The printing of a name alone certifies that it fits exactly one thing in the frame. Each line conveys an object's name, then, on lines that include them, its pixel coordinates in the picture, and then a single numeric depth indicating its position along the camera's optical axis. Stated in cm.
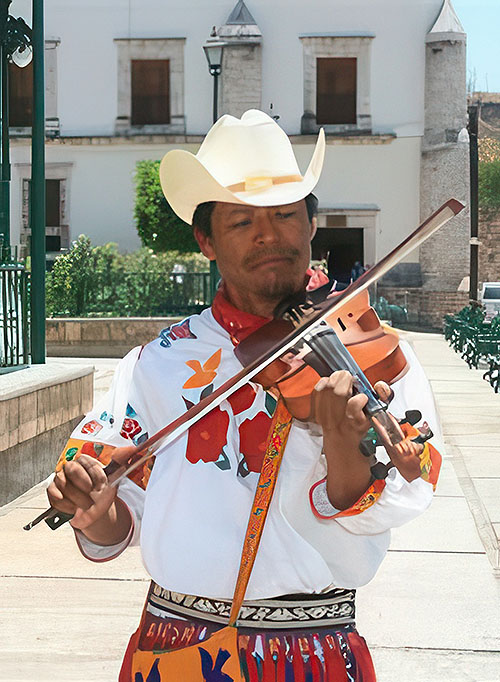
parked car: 3011
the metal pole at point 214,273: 1758
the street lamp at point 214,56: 1734
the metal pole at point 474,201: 2777
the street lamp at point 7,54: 872
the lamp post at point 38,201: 862
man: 200
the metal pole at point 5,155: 848
